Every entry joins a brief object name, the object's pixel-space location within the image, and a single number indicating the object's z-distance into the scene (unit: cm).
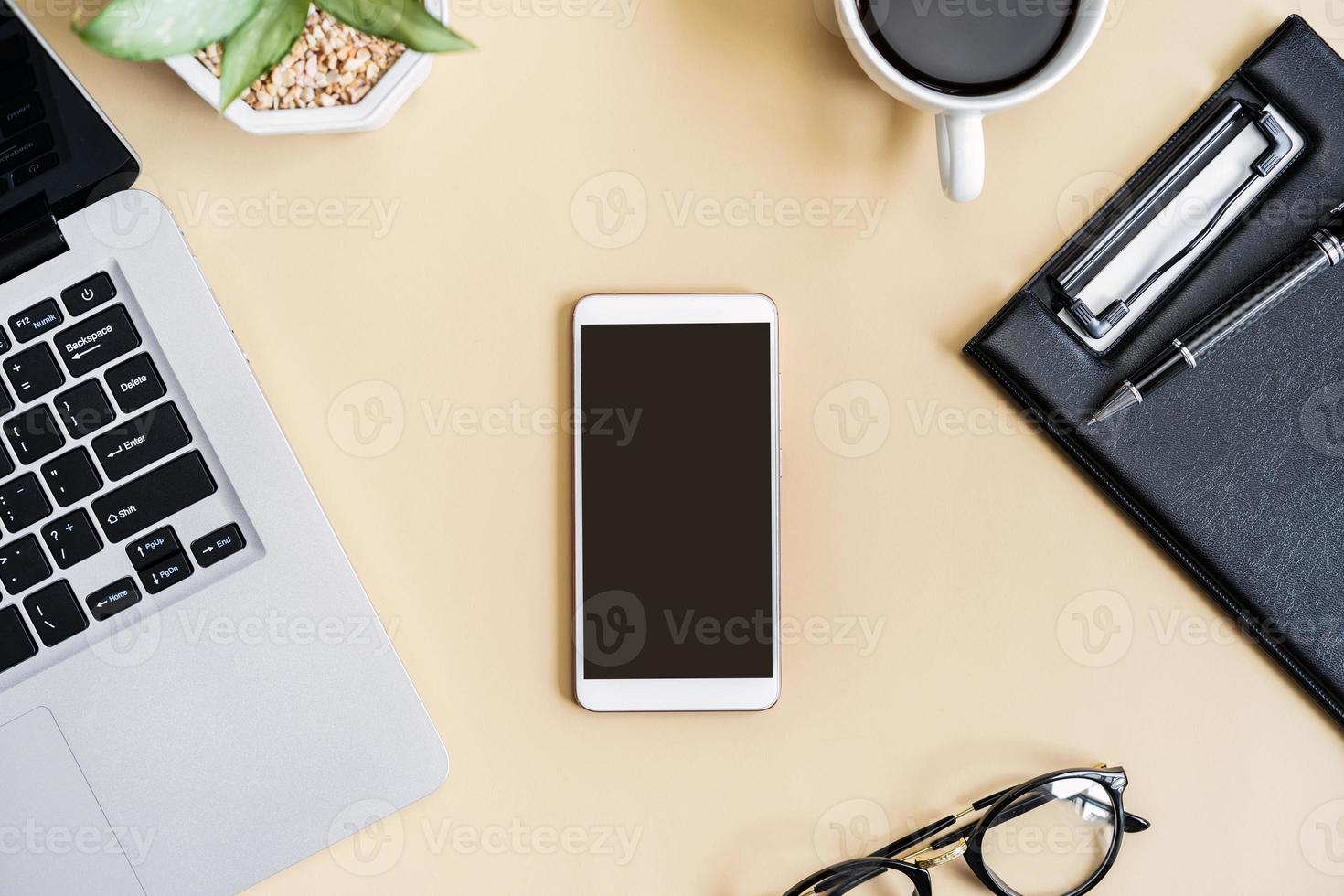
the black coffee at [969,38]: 51
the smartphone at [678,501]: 58
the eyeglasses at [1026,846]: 58
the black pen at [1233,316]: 55
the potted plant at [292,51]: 38
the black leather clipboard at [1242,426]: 57
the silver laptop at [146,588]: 52
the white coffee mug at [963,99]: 48
